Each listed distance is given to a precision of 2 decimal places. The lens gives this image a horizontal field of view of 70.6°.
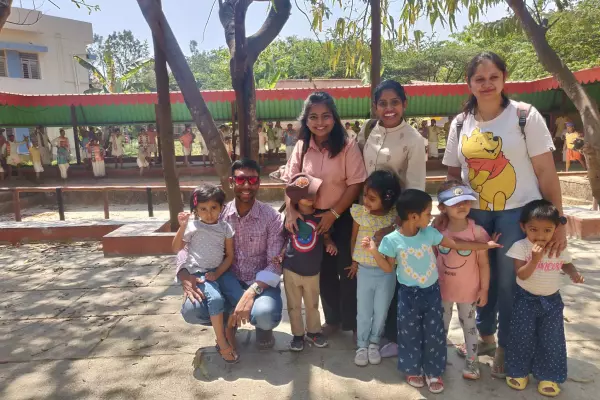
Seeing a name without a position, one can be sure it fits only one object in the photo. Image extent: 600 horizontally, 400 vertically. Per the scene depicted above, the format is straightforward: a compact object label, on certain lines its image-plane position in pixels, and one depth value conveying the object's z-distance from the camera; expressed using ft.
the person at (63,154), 43.83
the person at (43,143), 45.42
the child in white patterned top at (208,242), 8.80
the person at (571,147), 37.27
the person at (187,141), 45.96
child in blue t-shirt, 7.47
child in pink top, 7.54
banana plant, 60.85
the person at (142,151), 45.96
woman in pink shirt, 8.46
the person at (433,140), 46.21
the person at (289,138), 44.47
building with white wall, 66.18
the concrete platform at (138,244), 17.10
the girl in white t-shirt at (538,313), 7.06
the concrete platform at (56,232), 19.94
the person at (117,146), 47.80
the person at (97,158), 44.11
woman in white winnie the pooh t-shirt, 7.16
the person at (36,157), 43.80
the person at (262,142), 46.41
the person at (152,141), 46.50
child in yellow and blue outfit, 7.95
